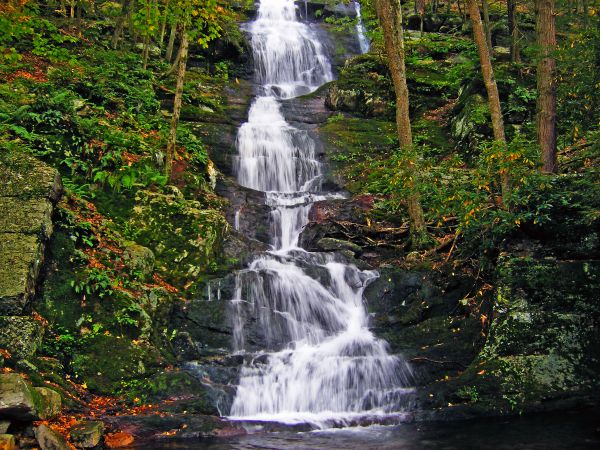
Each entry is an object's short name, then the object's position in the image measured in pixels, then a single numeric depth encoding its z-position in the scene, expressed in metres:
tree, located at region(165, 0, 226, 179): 11.30
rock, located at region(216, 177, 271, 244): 14.02
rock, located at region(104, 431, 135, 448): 6.71
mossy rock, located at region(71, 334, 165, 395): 7.97
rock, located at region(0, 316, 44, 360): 7.07
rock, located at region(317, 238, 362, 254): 12.83
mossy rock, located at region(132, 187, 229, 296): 10.93
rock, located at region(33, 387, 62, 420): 6.30
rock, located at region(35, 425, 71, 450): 5.71
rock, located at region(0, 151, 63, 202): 8.74
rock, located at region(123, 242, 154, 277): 10.02
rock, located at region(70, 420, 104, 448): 6.27
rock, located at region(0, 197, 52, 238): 8.27
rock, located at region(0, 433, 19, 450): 5.38
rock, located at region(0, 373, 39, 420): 5.67
